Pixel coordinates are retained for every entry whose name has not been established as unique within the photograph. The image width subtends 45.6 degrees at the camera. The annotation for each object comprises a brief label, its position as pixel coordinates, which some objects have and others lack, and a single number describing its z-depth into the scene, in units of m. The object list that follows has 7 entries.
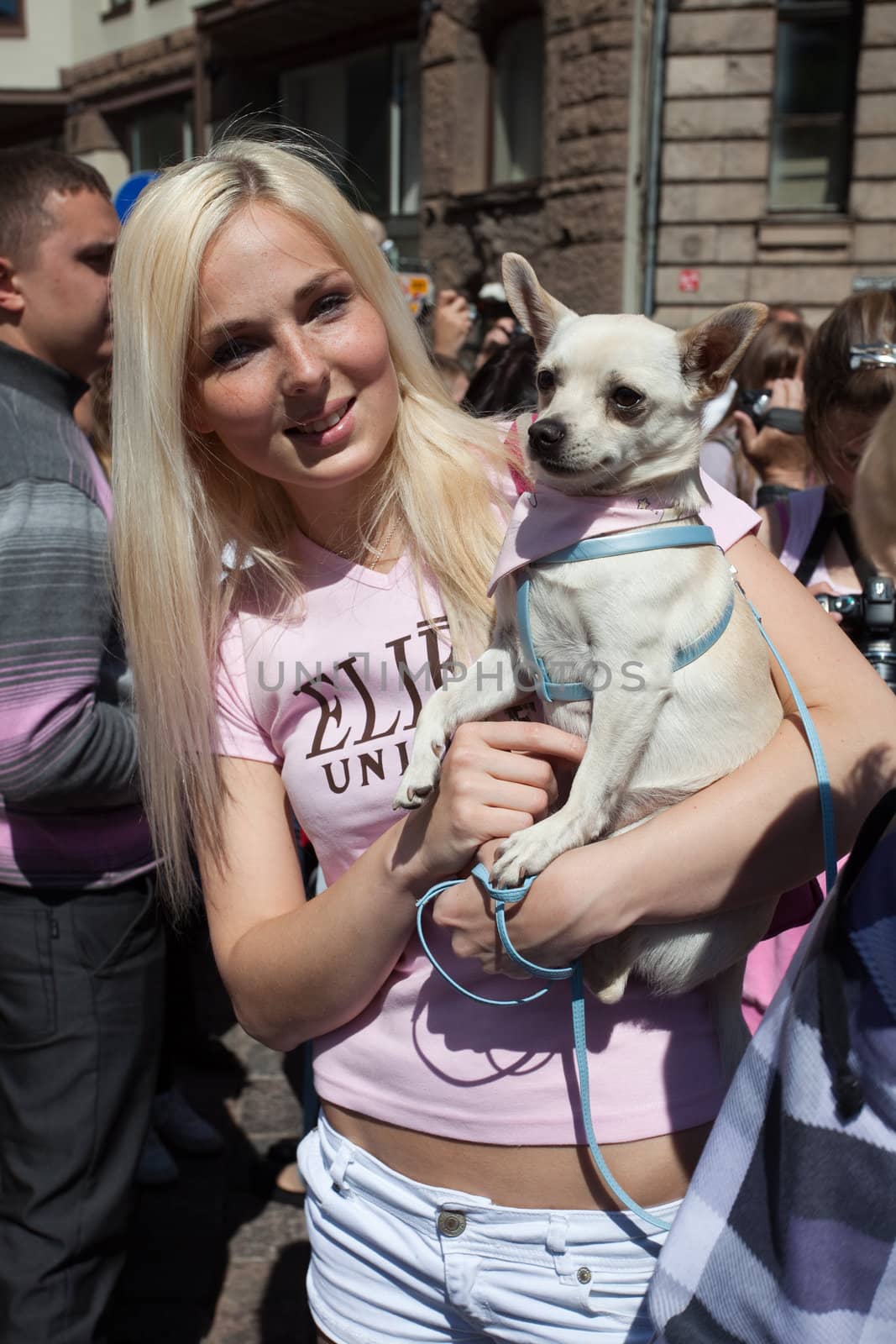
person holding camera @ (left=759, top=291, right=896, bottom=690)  2.58
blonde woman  1.38
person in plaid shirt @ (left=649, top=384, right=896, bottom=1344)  0.85
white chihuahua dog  1.44
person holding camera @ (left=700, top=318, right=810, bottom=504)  4.02
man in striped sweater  2.22
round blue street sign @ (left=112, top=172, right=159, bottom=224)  5.44
